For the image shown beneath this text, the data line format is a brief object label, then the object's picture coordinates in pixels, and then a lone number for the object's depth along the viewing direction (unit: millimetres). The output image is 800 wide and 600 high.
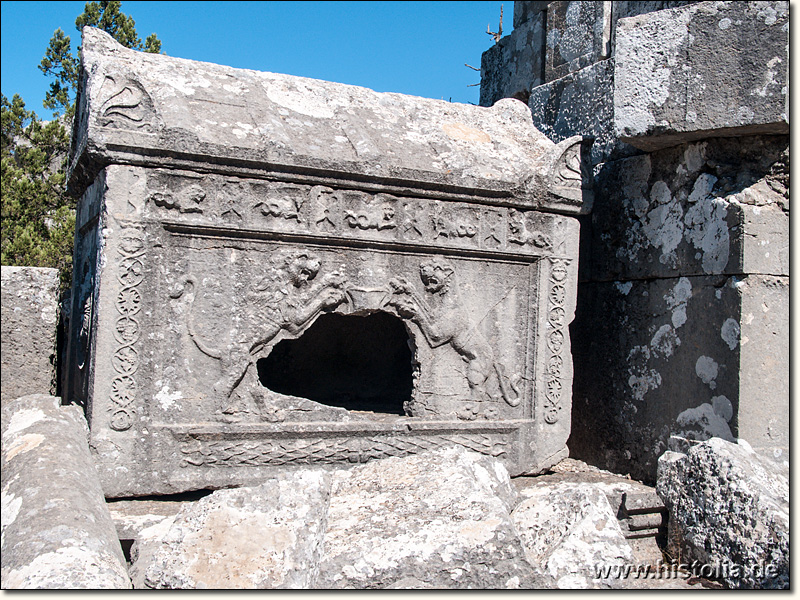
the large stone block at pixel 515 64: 5996
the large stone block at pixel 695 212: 4047
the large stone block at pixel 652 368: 4129
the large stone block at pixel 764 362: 3996
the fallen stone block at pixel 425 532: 2650
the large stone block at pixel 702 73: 3877
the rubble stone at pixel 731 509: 3023
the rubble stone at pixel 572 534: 2865
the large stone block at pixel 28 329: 5672
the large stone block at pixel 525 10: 6070
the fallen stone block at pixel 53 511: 2410
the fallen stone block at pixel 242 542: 2592
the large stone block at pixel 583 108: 4969
